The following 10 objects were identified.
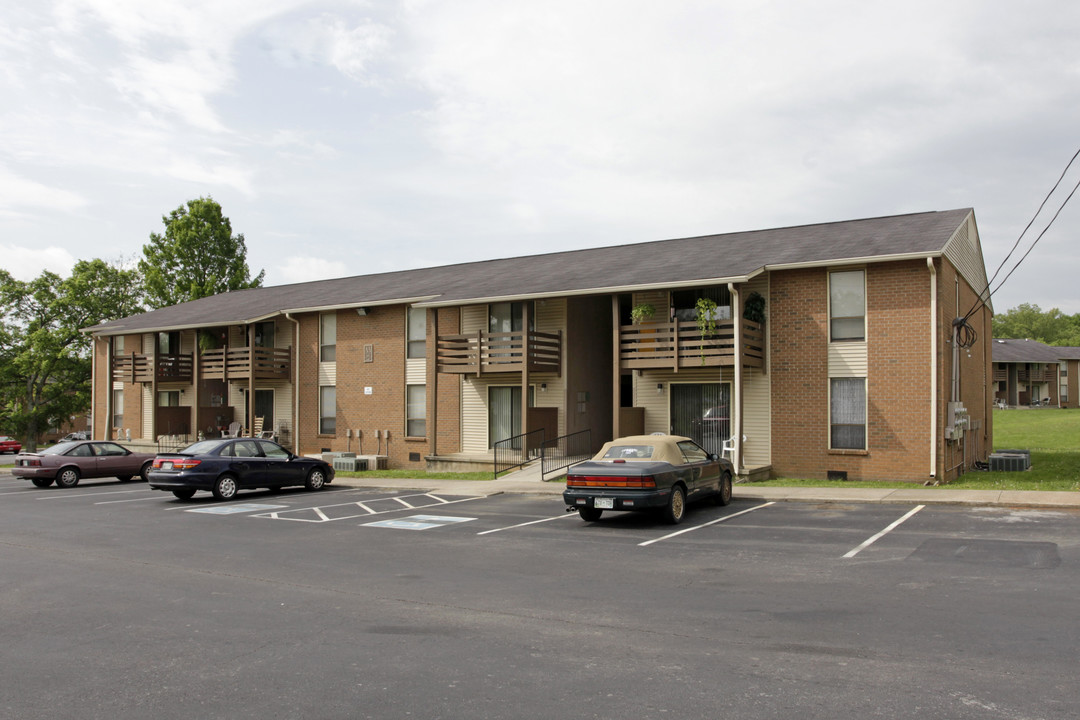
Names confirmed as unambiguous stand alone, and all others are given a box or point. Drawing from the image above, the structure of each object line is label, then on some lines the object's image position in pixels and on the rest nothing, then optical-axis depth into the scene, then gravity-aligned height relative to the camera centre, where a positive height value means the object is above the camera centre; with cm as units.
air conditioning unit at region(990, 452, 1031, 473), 2230 -194
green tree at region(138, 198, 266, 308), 5028 +825
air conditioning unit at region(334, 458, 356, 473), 2716 -241
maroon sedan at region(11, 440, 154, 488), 2372 -209
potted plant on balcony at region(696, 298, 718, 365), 2052 +182
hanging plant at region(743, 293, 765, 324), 2091 +204
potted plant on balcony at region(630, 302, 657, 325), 2170 +207
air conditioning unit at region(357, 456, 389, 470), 2756 -237
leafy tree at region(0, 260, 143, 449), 4931 +335
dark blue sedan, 1820 -177
